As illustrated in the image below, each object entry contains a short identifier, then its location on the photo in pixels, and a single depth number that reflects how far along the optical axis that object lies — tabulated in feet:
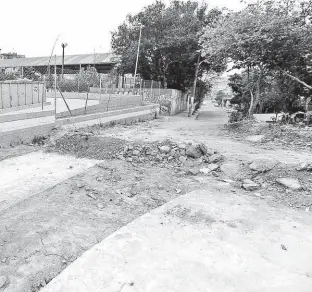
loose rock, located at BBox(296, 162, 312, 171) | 19.85
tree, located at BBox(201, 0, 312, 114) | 40.73
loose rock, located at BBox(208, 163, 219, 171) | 21.22
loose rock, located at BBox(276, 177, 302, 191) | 17.87
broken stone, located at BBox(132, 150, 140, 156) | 23.25
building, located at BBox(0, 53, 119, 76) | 90.99
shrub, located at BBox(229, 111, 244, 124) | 50.67
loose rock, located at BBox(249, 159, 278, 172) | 20.12
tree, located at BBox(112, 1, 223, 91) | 73.97
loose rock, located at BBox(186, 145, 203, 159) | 23.31
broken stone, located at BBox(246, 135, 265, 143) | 35.77
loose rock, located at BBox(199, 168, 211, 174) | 20.78
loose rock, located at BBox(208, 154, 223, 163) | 22.44
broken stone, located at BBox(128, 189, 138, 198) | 16.41
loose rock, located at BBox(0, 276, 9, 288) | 8.87
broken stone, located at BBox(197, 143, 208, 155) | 23.94
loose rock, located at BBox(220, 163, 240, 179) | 20.34
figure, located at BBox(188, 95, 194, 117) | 79.15
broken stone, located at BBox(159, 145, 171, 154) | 24.04
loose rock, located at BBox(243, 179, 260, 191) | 18.06
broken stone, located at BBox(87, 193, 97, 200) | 15.55
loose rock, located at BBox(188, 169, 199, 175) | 20.51
